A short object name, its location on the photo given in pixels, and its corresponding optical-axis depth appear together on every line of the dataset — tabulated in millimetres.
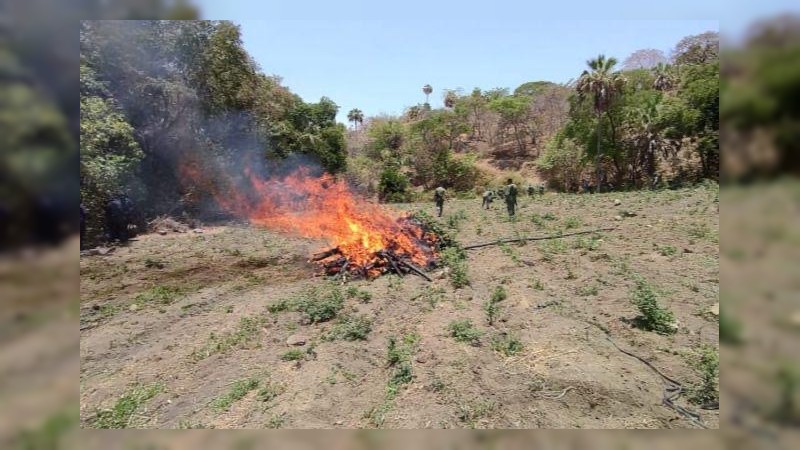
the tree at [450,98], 52575
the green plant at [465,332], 6434
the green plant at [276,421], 4523
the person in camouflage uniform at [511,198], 17094
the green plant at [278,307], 8078
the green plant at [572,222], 14516
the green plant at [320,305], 7664
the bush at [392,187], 32062
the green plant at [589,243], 11530
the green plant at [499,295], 8133
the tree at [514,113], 42469
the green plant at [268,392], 5176
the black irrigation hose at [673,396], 4389
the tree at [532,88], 51372
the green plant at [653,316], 6535
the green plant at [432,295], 8244
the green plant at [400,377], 5246
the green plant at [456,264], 9203
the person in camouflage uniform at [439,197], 17586
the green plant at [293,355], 6188
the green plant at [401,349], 5938
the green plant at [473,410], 4492
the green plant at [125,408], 4816
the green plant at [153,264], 11773
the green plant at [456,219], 15464
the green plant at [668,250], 10555
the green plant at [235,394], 5053
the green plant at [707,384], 4715
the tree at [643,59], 45625
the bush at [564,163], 34938
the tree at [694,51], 31939
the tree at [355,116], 53875
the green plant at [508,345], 6014
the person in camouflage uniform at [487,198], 20688
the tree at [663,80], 36250
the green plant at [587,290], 8148
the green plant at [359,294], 8519
